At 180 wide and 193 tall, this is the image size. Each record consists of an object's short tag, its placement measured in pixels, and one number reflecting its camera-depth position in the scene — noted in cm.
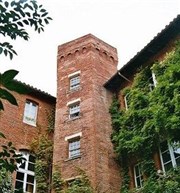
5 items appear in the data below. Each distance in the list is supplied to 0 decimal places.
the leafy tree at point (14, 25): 318
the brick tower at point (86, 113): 1459
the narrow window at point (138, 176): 1386
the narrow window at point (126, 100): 1650
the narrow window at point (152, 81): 1517
